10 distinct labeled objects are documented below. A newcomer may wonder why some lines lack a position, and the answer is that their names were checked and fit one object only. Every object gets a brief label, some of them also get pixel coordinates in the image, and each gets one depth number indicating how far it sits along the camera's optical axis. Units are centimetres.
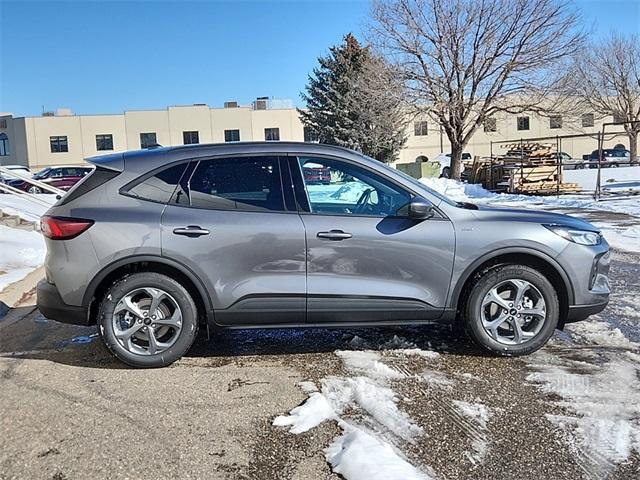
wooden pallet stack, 2417
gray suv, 444
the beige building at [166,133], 5816
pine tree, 3284
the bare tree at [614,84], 4269
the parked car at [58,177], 2914
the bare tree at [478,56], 2684
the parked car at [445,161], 4042
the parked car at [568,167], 4592
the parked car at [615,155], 4816
